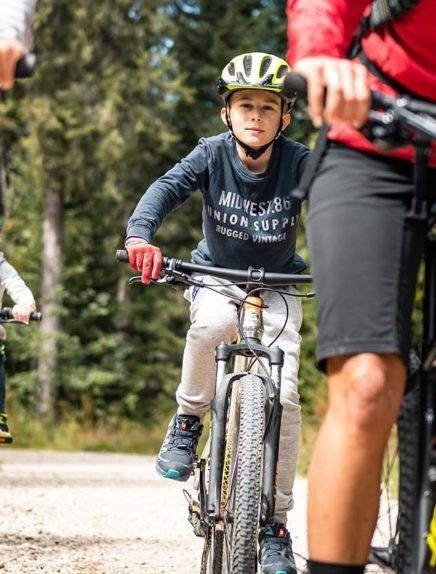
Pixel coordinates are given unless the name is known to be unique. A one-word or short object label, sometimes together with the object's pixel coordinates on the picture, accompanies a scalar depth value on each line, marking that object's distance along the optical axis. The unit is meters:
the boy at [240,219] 8.09
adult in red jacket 4.22
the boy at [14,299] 12.11
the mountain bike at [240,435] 6.94
